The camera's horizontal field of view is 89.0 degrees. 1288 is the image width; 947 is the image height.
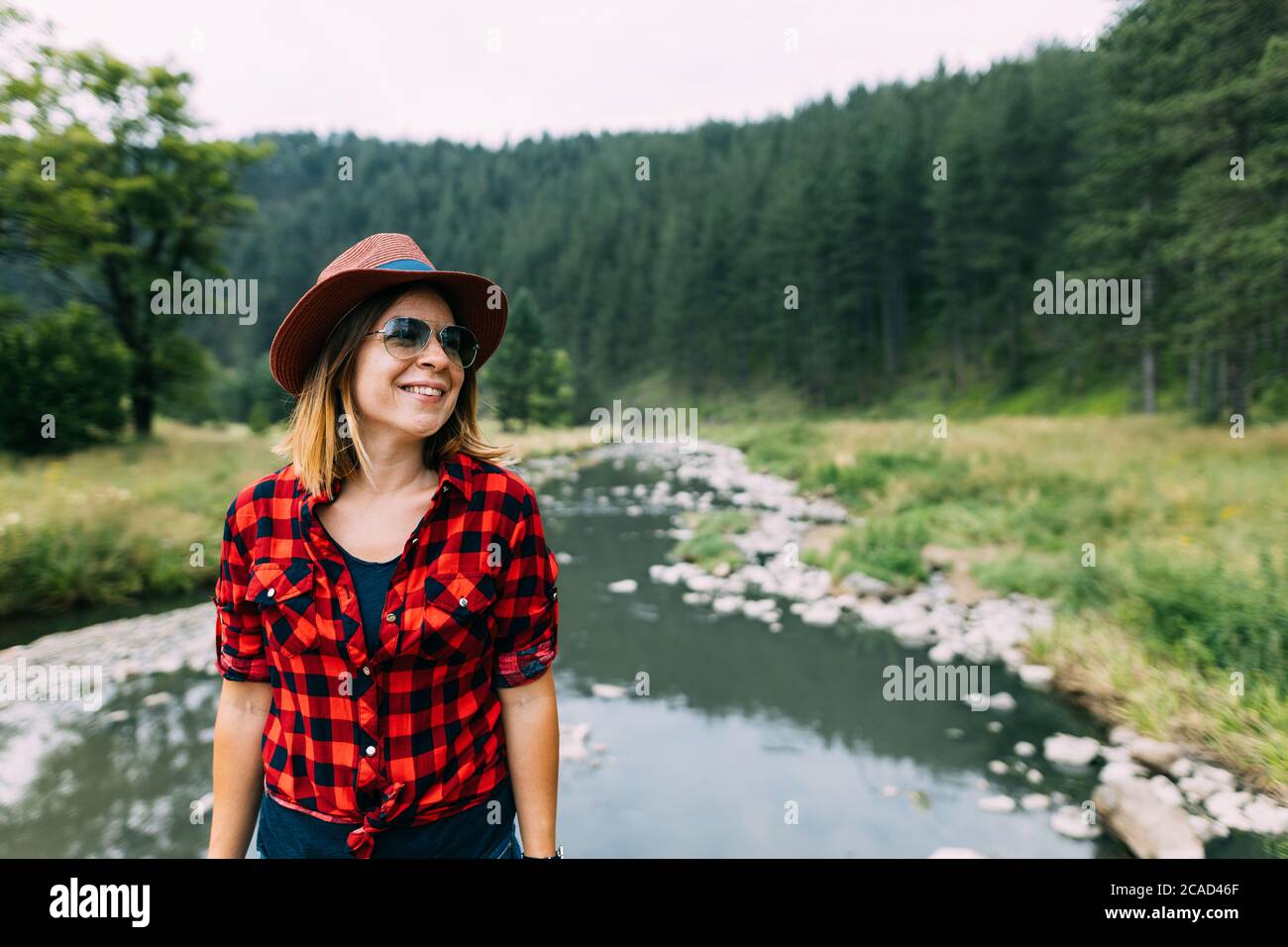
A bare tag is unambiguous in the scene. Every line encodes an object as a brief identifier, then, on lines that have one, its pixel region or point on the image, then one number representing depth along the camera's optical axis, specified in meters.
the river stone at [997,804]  4.47
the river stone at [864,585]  8.78
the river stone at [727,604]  8.56
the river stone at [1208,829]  3.86
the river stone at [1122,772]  4.54
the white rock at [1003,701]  5.85
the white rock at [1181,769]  4.51
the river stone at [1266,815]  3.90
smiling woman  1.48
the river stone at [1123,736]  5.04
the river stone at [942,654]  6.72
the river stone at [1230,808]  3.96
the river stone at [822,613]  8.02
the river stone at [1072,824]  4.16
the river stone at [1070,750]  4.95
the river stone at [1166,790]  4.21
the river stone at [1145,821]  3.76
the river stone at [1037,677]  6.21
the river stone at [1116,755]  4.80
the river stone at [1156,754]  4.66
